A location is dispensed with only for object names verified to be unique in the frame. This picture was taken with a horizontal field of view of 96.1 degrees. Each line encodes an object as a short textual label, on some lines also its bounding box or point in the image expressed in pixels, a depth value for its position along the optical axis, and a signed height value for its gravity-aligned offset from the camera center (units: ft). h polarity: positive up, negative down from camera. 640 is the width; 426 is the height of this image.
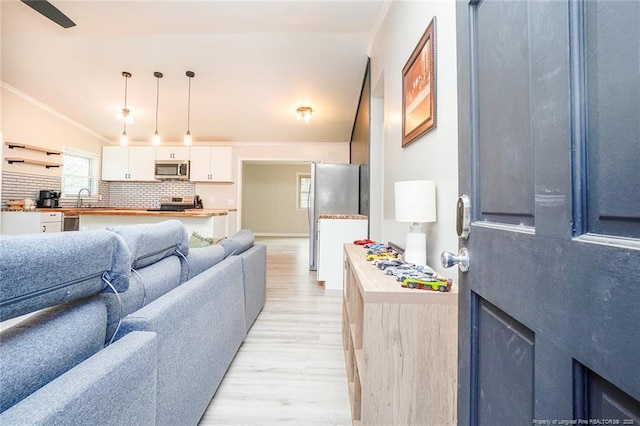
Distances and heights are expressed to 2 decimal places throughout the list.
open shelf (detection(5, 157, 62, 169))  14.21 +2.93
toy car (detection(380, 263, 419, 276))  4.15 -0.73
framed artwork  4.81 +2.52
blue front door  1.19 +0.05
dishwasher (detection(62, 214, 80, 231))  15.27 -0.29
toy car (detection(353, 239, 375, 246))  7.58 -0.60
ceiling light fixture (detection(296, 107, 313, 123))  16.22 +6.07
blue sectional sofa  1.81 -1.03
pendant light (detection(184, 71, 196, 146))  13.79 +6.99
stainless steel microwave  19.11 +3.28
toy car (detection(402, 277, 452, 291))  3.42 -0.77
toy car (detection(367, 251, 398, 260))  5.39 -0.69
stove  18.65 +1.08
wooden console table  3.30 -1.60
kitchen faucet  17.86 +0.98
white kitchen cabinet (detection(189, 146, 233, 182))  19.66 +3.81
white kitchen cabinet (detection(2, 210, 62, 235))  13.65 -0.22
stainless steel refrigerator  14.71 +1.48
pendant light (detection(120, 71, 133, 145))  13.35 +6.91
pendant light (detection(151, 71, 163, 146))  13.23 +6.91
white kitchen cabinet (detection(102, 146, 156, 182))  19.63 +3.77
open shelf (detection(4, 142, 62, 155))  14.12 +3.63
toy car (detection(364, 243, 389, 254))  6.25 -0.64
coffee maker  15.28 +0.95
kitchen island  12.74 -0.05
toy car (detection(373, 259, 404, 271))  4.52 -0.71
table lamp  4.50 +0.24
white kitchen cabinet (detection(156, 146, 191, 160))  19.62 +4.46
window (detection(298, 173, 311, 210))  31.50 +3.45
